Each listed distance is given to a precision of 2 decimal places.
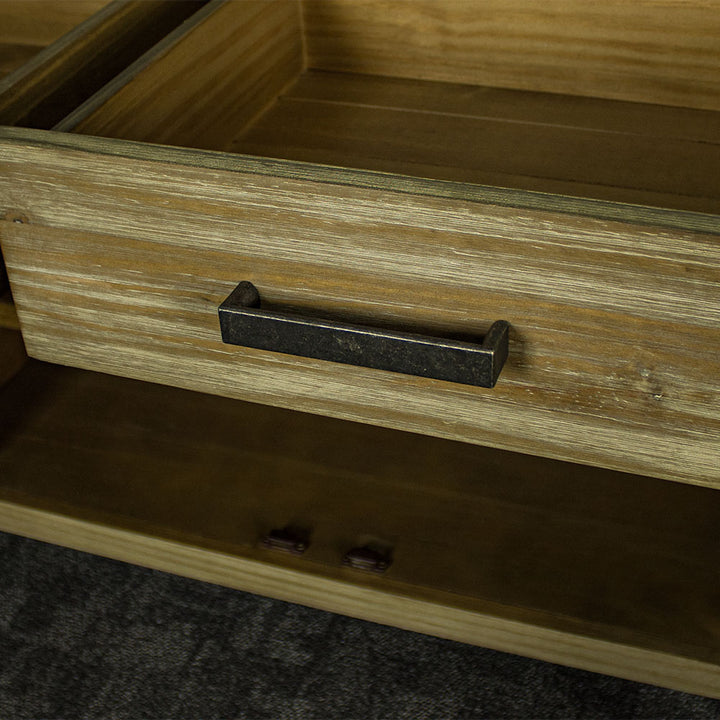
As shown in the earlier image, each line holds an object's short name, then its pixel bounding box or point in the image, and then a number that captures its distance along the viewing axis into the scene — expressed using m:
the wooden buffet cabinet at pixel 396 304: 0.43
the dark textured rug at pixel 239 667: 0.65
